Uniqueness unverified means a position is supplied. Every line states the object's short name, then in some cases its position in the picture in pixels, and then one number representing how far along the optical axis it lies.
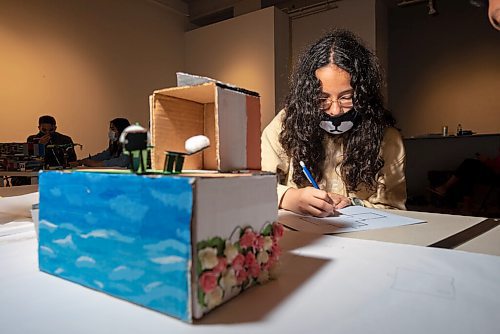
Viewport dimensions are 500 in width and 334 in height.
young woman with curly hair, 0.92
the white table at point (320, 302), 0.28
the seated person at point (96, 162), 1.68
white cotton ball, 0.36
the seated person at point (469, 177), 2.68
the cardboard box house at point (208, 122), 0.40
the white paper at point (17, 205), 0.74
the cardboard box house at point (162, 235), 0.29
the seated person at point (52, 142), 1.84
